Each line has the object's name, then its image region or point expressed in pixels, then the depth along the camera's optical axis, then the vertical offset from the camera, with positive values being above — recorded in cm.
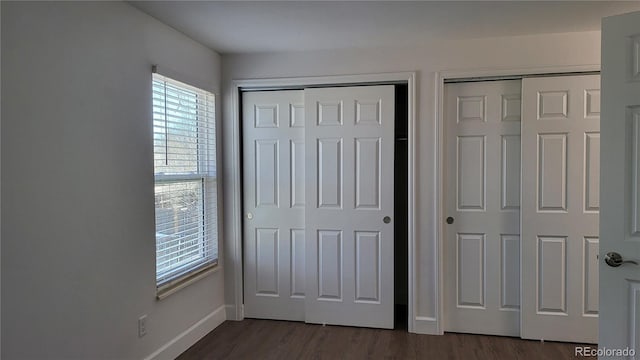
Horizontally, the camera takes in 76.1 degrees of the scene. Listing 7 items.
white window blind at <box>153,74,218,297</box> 272 -7
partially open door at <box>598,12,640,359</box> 191 -4
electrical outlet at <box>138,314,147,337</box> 249 -94
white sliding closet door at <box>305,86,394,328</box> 334 -28
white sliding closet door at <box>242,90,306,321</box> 352 -26
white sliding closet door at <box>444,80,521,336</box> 319 -29
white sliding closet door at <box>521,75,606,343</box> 300 -28
